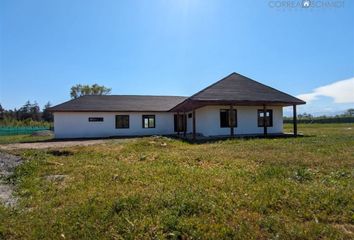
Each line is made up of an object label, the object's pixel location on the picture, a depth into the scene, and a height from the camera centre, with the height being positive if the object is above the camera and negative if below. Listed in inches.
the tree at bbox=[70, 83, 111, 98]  2527.1 +301.7
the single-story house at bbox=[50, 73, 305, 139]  782.5 +33.5
